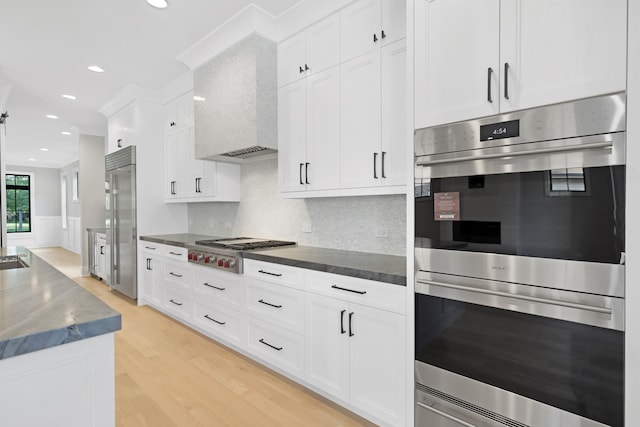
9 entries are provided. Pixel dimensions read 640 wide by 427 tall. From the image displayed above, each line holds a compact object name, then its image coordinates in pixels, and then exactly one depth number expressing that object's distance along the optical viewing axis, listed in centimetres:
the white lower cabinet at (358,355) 178
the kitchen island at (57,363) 83
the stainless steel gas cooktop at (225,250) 278
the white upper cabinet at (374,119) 210
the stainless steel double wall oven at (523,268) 117
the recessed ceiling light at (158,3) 250
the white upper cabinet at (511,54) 116
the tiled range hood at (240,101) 285
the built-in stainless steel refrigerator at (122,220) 443
